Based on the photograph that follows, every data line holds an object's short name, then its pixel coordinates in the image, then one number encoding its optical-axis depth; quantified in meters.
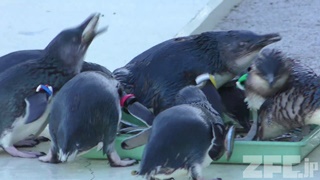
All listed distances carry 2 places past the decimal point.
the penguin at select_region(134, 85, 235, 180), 6.43
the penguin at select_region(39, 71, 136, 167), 7.04
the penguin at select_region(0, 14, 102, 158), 7.52
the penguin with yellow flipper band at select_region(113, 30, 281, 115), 7.73
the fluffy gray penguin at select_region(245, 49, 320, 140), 7.30
